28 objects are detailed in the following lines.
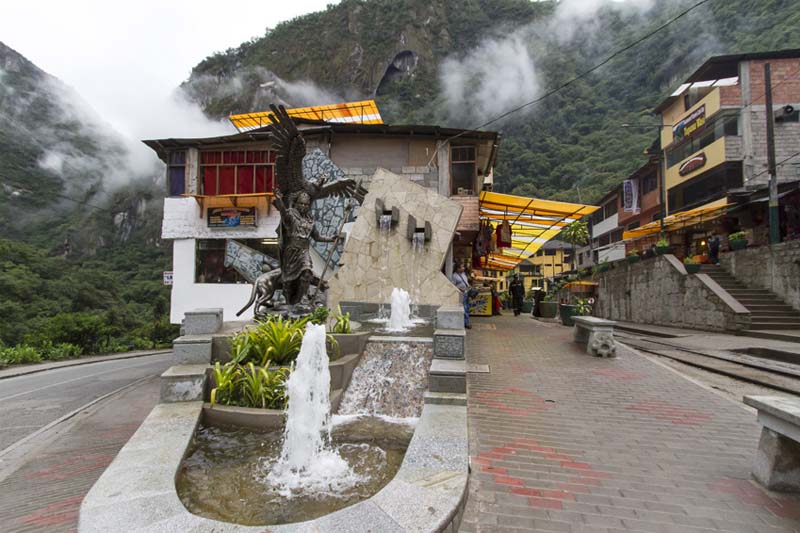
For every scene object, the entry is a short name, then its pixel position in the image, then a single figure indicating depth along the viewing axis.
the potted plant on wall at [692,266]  14.89
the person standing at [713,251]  16.27
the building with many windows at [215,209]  18.31
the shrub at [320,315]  6.69
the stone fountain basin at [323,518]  2.30
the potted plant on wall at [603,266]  23.14
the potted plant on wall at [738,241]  14.56
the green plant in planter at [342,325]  6.32
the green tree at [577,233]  32.44
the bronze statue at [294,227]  7.09
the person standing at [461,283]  12.64
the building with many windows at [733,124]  20.39
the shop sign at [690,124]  24.00
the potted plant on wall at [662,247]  17.00
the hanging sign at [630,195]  31.25
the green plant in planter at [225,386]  4.66
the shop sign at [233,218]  18.36
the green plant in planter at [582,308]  12.28
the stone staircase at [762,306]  11.85
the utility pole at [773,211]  13.91
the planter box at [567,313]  13.12
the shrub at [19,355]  14.02
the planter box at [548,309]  17.89
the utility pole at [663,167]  26.09
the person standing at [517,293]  19.20
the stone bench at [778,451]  2.94
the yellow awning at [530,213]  14.13
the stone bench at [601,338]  7.91
